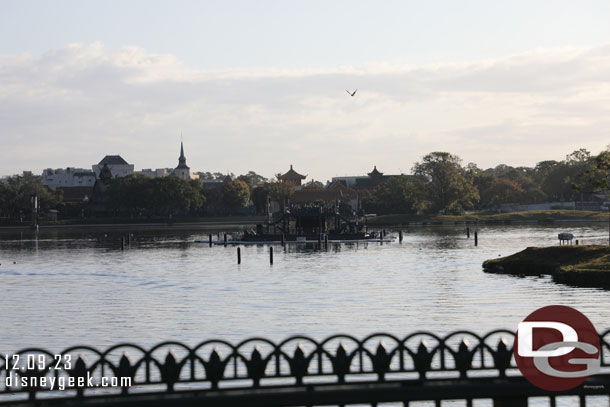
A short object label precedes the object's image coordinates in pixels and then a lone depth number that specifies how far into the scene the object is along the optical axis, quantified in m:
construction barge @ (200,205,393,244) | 121.12
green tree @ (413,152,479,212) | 180.88
